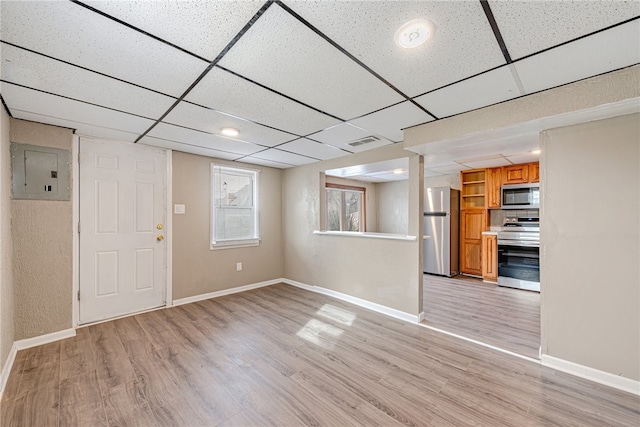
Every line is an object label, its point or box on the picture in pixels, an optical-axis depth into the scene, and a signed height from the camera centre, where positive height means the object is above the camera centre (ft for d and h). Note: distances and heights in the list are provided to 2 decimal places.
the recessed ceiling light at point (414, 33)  4.23 +3.07
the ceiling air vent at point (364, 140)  10.41 +2.98
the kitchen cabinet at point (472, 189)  18.10 +1.72
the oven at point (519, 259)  14.37 -2.68
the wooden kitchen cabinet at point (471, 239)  17.75 -1.87
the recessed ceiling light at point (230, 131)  9.23 +2.96
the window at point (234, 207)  14.06 +0.30
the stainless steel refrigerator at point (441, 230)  18.15 -1.24
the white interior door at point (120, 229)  10.17 -0.71
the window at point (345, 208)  20.70 +0.40
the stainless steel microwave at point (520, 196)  15.31 +1.02
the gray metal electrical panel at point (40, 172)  8.30 +1.34
